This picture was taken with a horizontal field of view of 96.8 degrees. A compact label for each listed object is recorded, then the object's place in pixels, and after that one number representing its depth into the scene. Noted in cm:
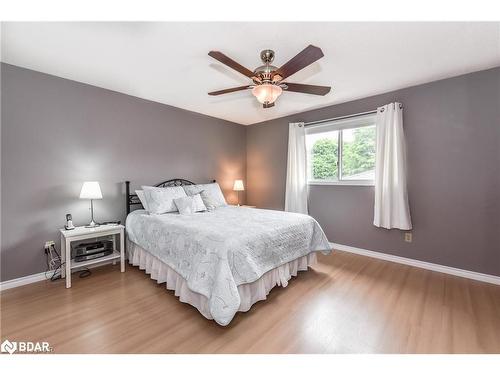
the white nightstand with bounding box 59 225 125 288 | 238
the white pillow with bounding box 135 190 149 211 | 311
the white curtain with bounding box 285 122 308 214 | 400
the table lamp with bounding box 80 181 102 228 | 259
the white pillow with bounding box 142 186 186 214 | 301
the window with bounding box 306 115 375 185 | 346
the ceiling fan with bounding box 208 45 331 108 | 169
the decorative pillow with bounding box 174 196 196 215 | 304
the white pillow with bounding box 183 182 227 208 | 353
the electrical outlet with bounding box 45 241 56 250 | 260
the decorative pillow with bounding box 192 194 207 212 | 317
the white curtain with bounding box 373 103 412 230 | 299
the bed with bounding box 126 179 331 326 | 178
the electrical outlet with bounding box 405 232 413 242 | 305
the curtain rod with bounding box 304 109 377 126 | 333
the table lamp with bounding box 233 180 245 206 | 455
